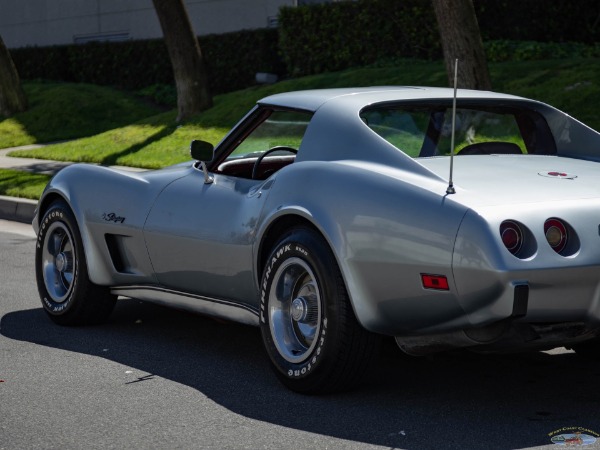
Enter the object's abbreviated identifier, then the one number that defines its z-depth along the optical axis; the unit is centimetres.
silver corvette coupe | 472
